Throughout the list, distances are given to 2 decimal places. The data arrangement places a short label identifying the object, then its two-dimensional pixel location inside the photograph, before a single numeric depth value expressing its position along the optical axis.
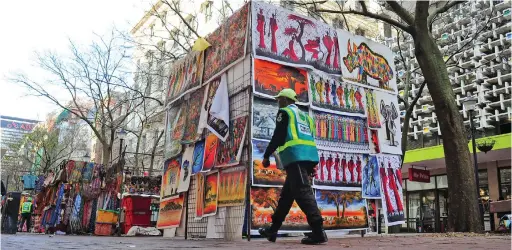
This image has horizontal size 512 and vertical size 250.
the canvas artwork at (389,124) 8.22
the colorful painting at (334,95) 7.45
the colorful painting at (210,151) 7.39
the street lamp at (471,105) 13.72
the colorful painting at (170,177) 8.80
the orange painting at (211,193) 7.19
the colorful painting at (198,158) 7.85
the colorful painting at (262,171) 6.39
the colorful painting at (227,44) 7.12
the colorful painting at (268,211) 6.31
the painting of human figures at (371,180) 7.72
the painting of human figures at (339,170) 7.19
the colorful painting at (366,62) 8.09
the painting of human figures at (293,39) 7.00
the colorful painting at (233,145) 6.64
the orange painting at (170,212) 8.59
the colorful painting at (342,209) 7.11
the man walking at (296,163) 4.96
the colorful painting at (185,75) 8.60
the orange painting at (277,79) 6.80
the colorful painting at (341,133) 7.33
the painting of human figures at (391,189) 7.93
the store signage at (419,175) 16.69
